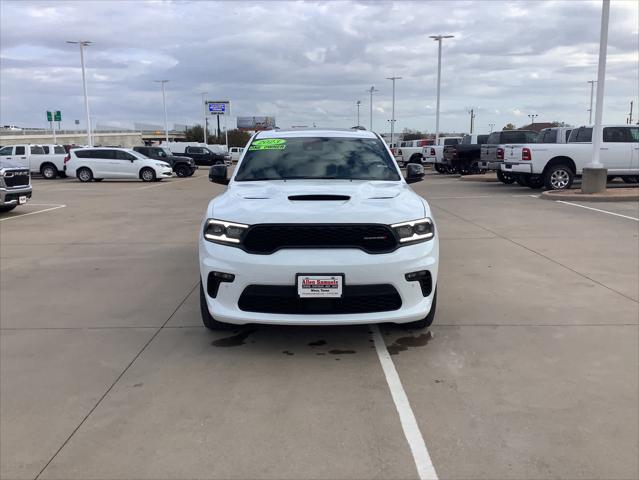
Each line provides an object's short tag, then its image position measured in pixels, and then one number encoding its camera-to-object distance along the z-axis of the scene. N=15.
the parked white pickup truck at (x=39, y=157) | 30.19
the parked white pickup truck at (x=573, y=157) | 17.02
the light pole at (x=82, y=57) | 41.38
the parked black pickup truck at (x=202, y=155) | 43.91
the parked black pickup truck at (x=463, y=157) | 27.05
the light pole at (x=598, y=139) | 15.21
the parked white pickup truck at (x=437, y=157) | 29.98
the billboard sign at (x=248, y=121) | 133.00
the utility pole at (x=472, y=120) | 90.40
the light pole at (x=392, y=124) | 68.84
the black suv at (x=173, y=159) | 32.72
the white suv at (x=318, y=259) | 4.09
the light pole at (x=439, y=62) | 40.34
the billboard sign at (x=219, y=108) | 98.10
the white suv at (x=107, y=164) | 27.08
